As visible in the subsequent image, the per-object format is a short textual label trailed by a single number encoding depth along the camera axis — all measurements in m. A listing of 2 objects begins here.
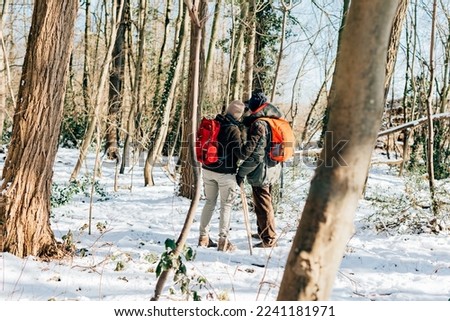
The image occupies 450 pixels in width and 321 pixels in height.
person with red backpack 5.95
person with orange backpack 6.17
